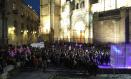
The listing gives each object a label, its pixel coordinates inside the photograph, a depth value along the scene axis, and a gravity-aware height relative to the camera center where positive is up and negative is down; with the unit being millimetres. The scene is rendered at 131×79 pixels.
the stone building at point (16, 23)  13881 +2680
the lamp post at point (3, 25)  13346 +1869
